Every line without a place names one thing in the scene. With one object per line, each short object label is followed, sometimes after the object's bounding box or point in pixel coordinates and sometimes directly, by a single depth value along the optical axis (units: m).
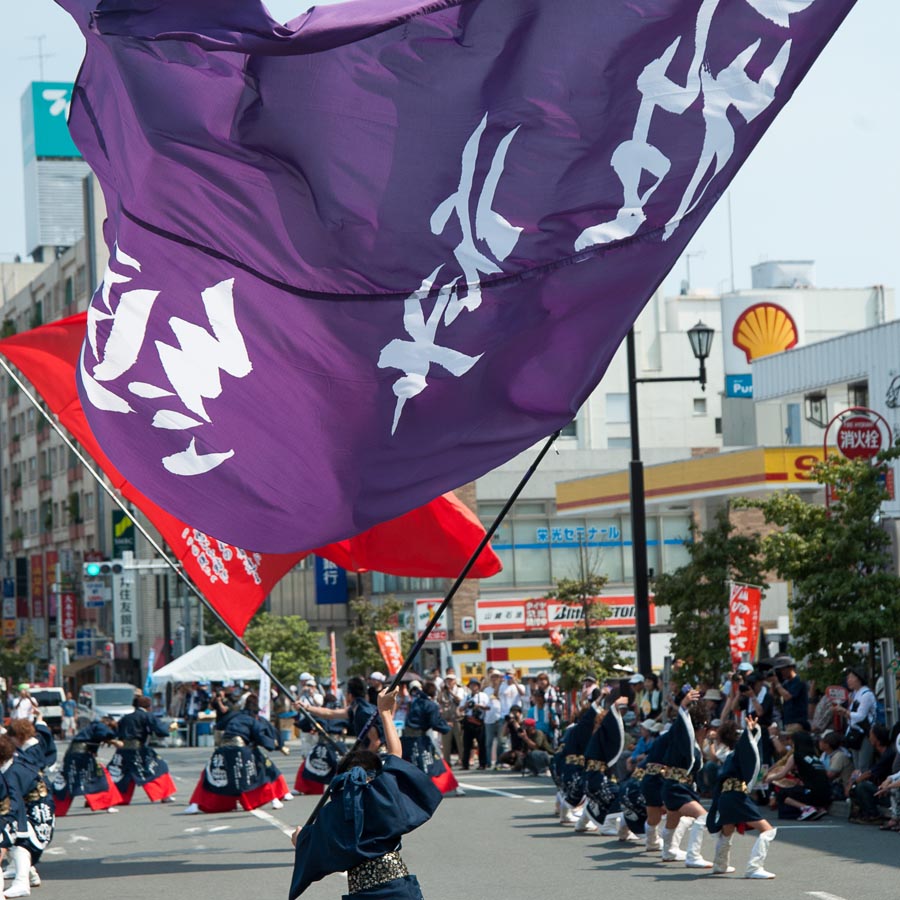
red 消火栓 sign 27.52
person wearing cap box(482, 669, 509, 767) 32.00
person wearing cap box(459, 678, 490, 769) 32.12
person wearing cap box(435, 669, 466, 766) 33.16
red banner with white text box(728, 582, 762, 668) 24.47
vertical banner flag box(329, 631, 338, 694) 44.22
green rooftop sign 110.50
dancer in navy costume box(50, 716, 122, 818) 25.42
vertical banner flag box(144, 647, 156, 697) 48.75
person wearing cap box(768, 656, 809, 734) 21.11
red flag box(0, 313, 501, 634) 15.93
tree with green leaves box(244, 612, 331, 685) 57.50
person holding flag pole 8.94
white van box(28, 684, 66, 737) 56.21
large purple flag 8.54
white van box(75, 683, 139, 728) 52.88
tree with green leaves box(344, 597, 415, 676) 55.97
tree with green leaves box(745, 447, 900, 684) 22.56
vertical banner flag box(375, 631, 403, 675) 38.38
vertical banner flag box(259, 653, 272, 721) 40.78
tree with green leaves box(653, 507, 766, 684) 26.92
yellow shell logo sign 54.53
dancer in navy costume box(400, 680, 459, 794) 21.70
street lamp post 24.42
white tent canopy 45.22
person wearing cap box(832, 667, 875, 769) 19.89
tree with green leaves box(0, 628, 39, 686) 86.69
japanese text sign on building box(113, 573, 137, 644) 76.88
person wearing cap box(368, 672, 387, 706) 19.78
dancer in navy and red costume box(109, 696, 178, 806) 25.62
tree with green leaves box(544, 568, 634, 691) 34.66
